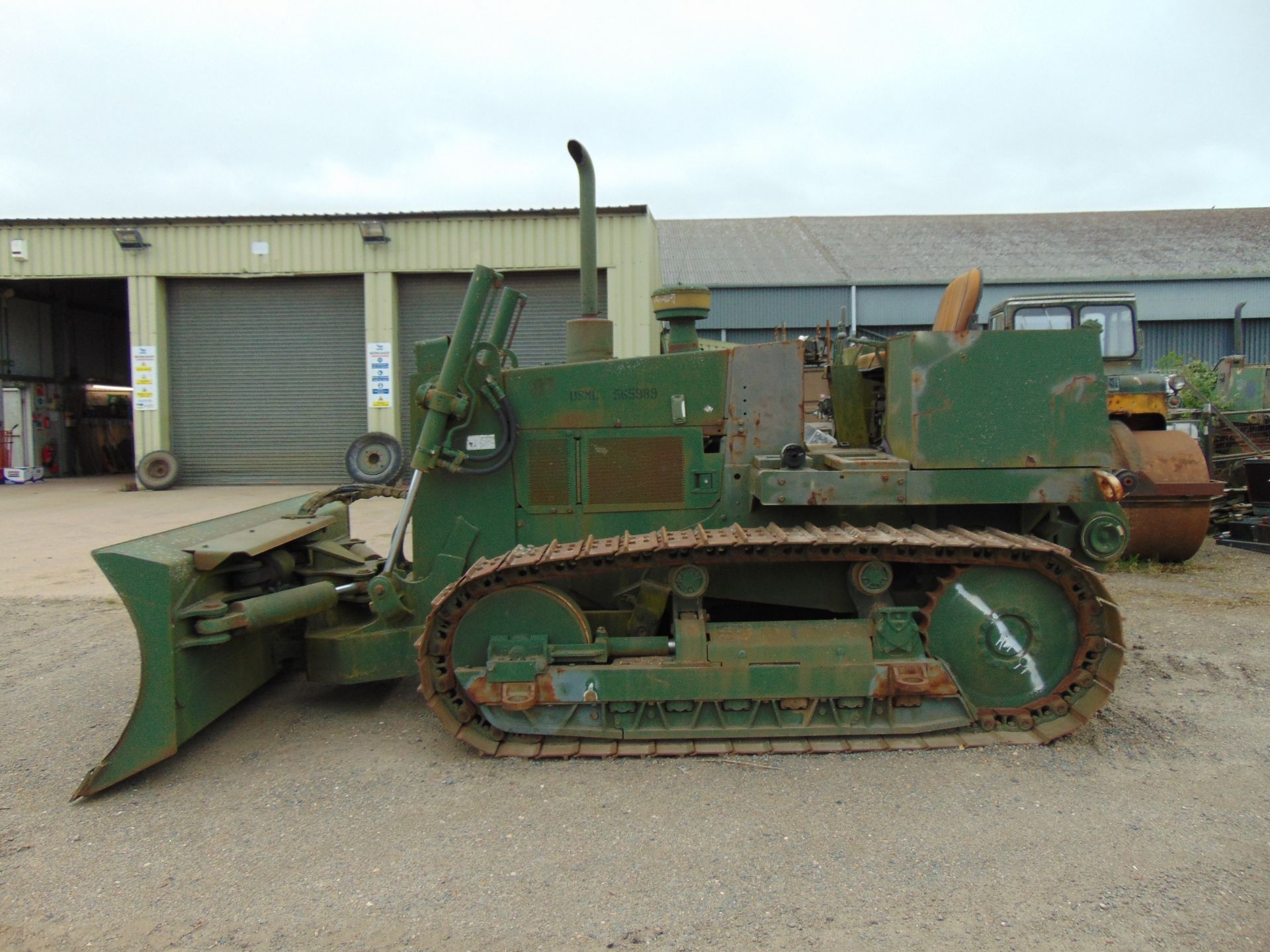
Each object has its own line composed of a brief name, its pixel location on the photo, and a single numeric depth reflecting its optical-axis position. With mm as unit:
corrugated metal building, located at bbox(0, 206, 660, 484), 16062
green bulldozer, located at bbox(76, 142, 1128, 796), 4078
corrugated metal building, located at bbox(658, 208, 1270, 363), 24516
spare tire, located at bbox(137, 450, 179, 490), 16594
